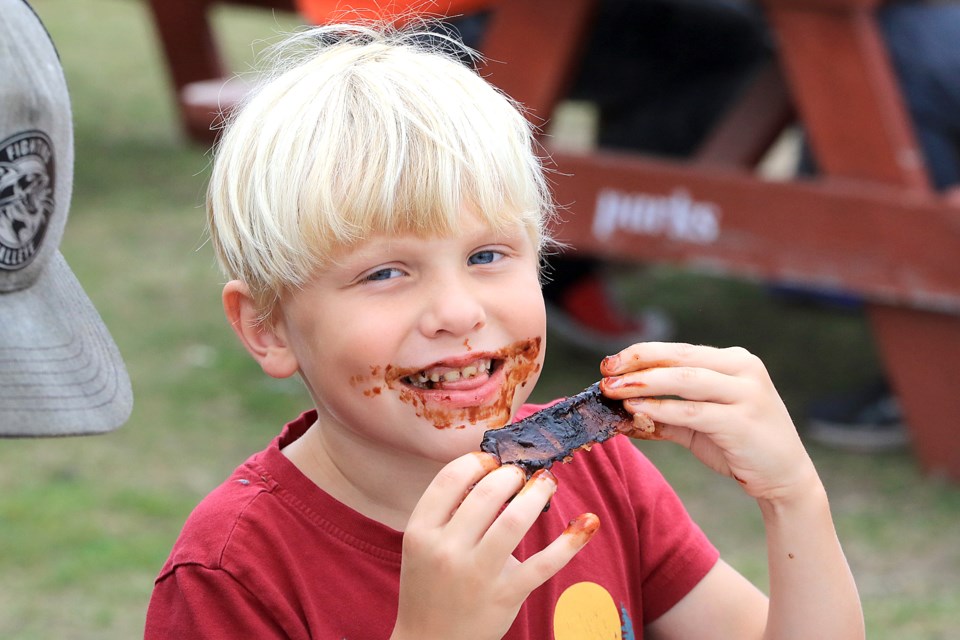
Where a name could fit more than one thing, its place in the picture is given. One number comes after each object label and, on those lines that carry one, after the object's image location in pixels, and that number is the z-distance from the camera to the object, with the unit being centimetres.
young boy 154
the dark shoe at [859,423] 456
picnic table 400
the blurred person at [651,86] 548
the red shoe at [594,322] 545
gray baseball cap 172
